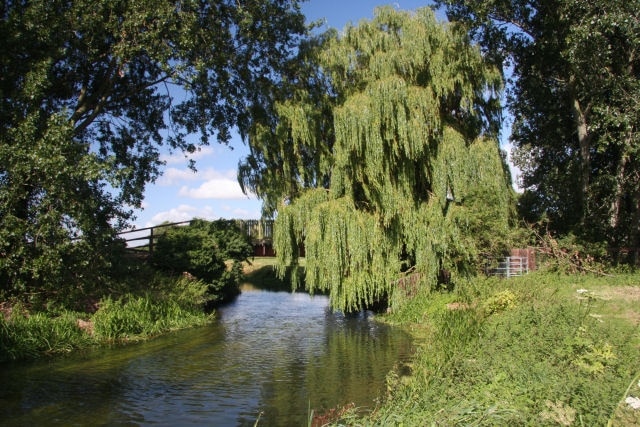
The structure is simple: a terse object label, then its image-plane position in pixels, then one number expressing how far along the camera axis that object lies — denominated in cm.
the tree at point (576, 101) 1511
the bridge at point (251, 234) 1681
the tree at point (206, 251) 1875
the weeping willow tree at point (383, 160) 1398
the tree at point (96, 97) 1159
